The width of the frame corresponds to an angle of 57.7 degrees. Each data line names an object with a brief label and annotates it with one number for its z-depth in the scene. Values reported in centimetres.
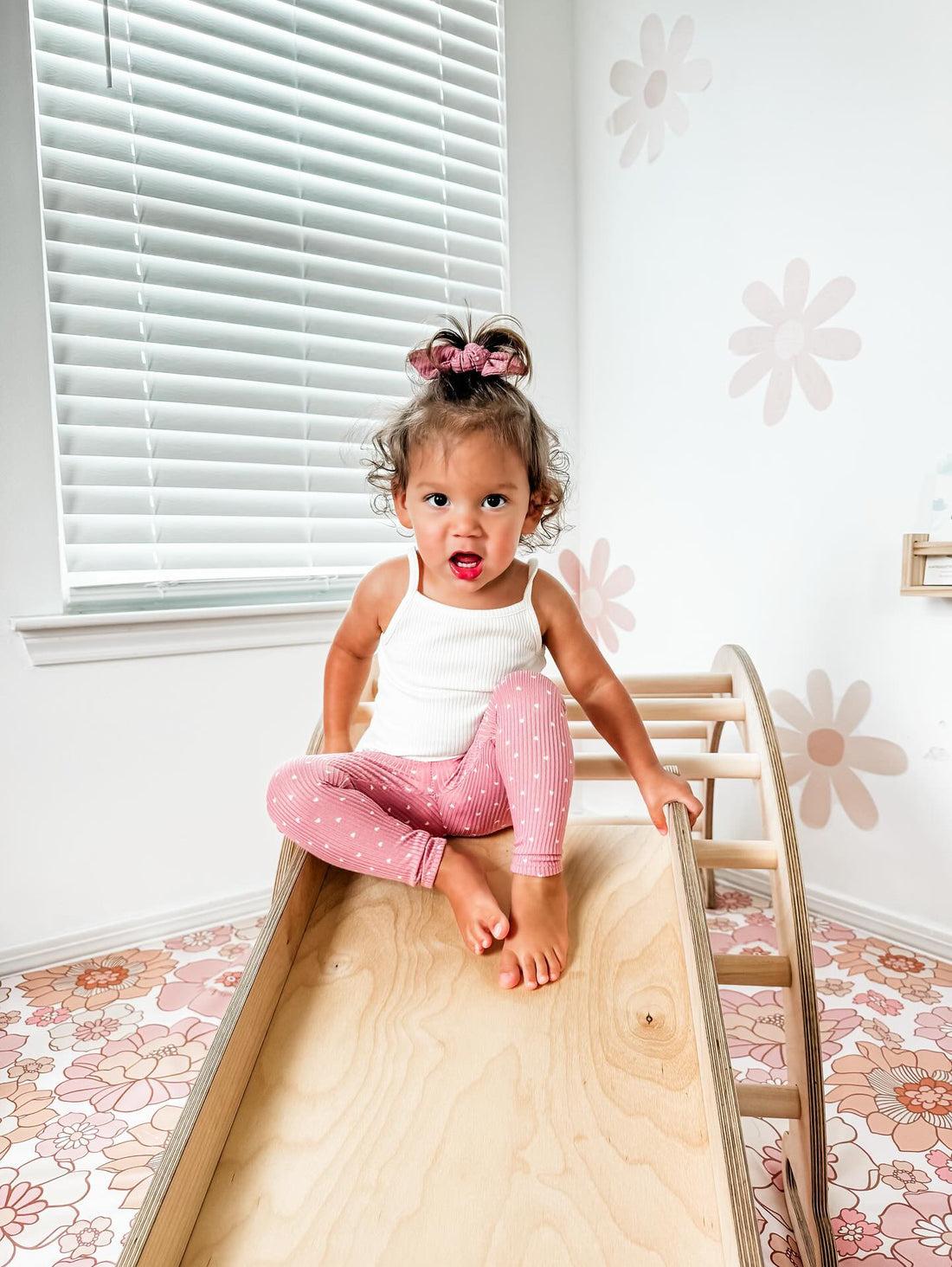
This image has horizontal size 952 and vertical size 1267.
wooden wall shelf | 143
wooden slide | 63
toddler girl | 94
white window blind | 158
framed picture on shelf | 142
